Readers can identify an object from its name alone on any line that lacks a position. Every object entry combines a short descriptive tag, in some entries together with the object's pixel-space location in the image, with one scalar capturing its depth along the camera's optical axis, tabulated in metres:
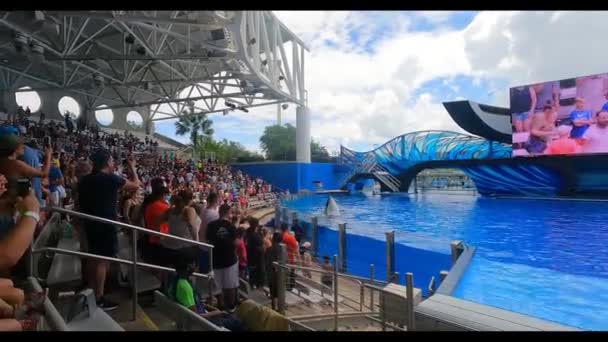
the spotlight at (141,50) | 10.66
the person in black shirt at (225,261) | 3.12
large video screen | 16.55
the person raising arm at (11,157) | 1.87
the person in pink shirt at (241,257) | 3.97
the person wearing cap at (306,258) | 4.75
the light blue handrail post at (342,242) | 7.19
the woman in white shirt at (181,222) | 2.95
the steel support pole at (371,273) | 5.82
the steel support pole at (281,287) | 3.45
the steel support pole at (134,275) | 2.38
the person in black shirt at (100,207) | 2.47
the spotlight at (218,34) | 9.19
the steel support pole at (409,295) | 2.95
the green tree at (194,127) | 29.19
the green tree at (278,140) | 40.50
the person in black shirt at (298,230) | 7.81
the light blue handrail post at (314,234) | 7.98
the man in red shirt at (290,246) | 4.65
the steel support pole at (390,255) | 6.18
